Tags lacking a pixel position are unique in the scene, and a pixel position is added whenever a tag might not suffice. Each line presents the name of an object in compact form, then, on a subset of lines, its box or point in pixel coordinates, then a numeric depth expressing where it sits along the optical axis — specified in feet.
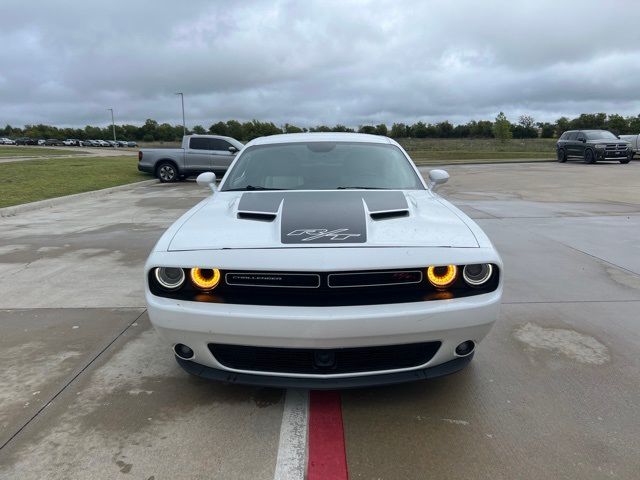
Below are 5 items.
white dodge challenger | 7.76
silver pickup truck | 56.59
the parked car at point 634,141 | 86.58
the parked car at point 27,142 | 294.05
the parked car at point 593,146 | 75.41
